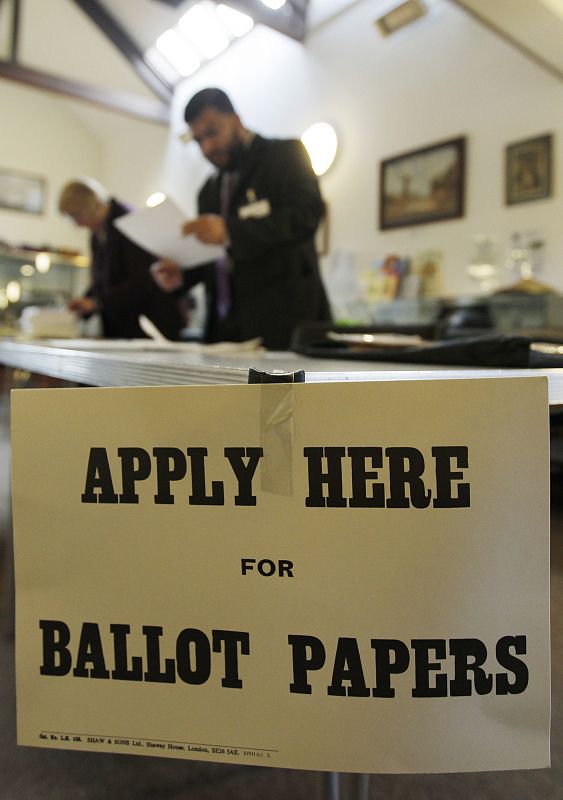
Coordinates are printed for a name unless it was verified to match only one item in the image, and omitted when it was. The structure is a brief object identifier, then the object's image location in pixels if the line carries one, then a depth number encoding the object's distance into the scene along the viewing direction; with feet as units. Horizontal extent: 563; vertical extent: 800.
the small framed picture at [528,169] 9.58
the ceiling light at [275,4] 13.26
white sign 1.25
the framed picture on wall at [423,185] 10.89
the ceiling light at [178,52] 17.09
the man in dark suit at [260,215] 4.57
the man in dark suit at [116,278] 5.96
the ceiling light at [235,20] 15.26
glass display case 18.72
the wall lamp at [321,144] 13.29
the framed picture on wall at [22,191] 19.76
